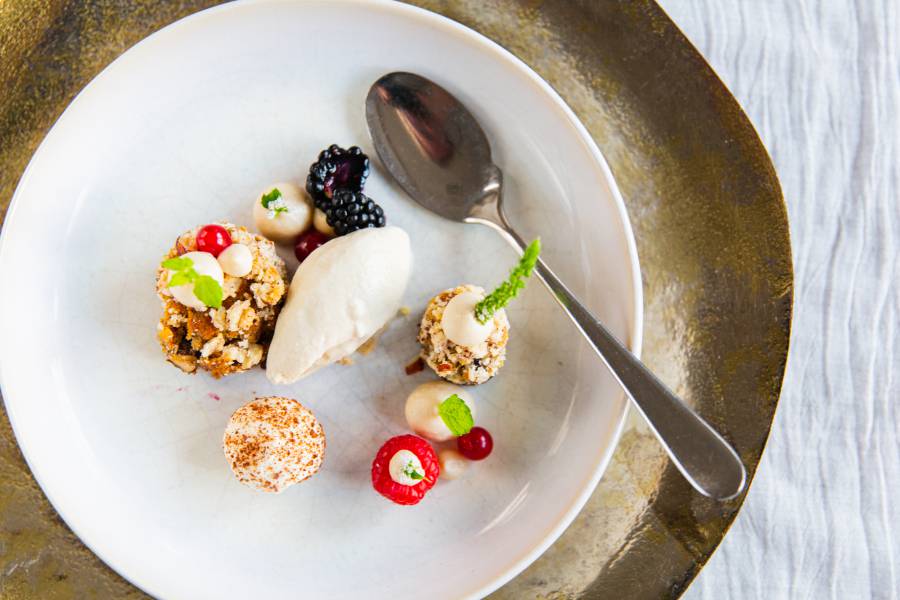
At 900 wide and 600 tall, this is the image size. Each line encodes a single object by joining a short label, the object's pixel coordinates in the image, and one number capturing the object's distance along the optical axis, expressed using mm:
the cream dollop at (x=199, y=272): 410
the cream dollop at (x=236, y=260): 414
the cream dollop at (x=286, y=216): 437
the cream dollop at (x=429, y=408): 435
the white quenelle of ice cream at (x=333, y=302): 424
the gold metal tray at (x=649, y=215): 440
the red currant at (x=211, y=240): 417
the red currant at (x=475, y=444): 438
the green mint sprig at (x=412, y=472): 421
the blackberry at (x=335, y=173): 435
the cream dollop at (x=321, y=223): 443
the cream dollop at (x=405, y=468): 422
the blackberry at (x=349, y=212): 433
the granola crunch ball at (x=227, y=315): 419
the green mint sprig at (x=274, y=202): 432
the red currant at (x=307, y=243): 443
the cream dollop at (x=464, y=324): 416
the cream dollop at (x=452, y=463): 439
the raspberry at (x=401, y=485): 426
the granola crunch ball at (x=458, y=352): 426
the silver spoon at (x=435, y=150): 443
